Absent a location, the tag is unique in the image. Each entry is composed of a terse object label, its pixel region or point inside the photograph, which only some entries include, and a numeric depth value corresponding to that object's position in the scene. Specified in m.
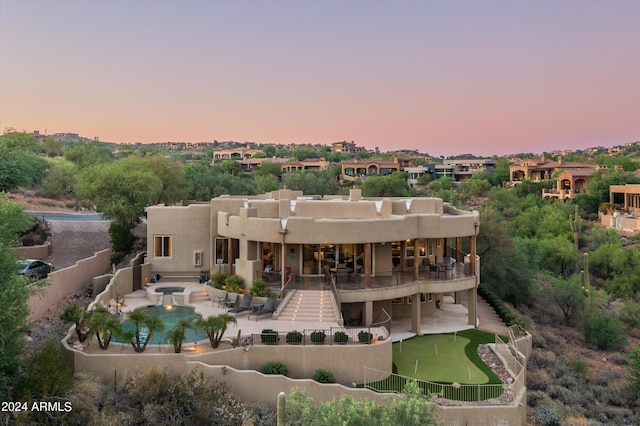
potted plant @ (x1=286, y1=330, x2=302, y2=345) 19.36
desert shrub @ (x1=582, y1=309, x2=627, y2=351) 31.45
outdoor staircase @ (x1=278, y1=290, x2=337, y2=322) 22.35
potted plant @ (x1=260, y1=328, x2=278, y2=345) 19.36
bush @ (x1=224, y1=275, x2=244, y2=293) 26.69
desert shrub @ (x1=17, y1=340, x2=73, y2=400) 14.92
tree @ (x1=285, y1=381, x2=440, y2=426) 11.80
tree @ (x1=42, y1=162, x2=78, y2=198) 58.22
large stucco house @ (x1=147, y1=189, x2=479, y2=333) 25.22
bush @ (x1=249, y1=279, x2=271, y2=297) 24.85
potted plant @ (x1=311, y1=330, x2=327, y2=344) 19.38
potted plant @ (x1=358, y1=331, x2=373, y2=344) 19.64
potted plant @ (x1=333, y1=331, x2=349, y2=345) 19.50
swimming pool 20.27
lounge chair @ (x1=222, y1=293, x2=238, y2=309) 25.58
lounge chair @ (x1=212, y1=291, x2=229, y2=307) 26.06
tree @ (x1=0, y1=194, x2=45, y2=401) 14.70
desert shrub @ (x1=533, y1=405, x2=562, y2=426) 18.47
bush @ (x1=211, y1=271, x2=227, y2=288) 27.88
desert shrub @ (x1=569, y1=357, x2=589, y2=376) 25.39
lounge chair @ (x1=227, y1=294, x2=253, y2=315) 23.72
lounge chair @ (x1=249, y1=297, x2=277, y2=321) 22.91
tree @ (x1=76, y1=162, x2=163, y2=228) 34.50
